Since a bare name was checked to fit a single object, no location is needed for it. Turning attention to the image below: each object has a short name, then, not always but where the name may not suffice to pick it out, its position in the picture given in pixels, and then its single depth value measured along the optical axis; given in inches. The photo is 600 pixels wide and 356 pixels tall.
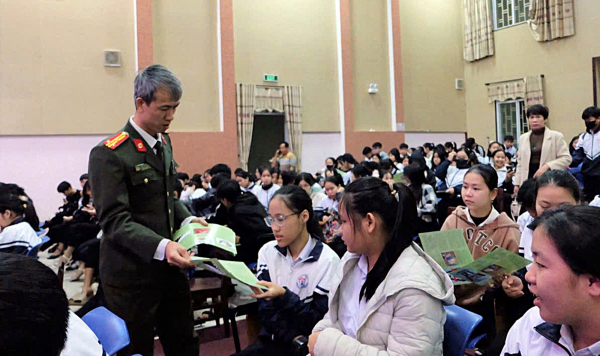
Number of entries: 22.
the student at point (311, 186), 226.0
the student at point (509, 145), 426.0
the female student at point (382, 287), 59.2
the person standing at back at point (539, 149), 185.0
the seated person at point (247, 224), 160.7
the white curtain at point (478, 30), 505.0
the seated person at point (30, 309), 27.7
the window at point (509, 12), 474.9
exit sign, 445.4
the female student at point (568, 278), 44.0
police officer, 72.1
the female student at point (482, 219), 106.4
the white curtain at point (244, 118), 431.5
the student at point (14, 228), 140.6
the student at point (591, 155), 208.1
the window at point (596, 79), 426.9
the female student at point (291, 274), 82.7
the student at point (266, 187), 252.4
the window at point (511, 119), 489.1
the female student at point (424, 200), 192.5
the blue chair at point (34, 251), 144.7
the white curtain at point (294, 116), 456.1
